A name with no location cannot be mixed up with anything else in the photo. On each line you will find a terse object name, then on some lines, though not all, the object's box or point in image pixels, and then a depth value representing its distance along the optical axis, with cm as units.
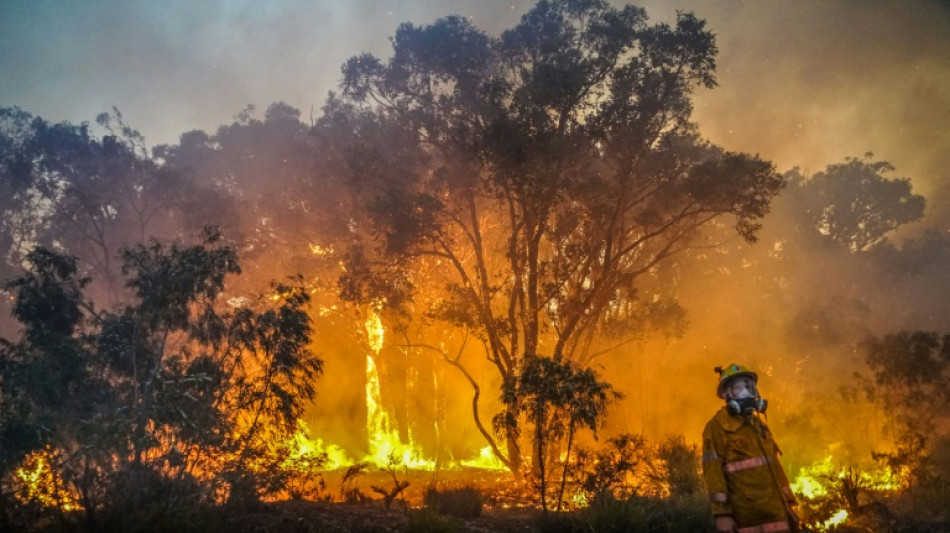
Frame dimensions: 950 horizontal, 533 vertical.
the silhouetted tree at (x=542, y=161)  1708
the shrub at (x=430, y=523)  887
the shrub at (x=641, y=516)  880
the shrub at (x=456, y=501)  1153
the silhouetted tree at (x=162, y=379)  923
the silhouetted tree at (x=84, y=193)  2611
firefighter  532
